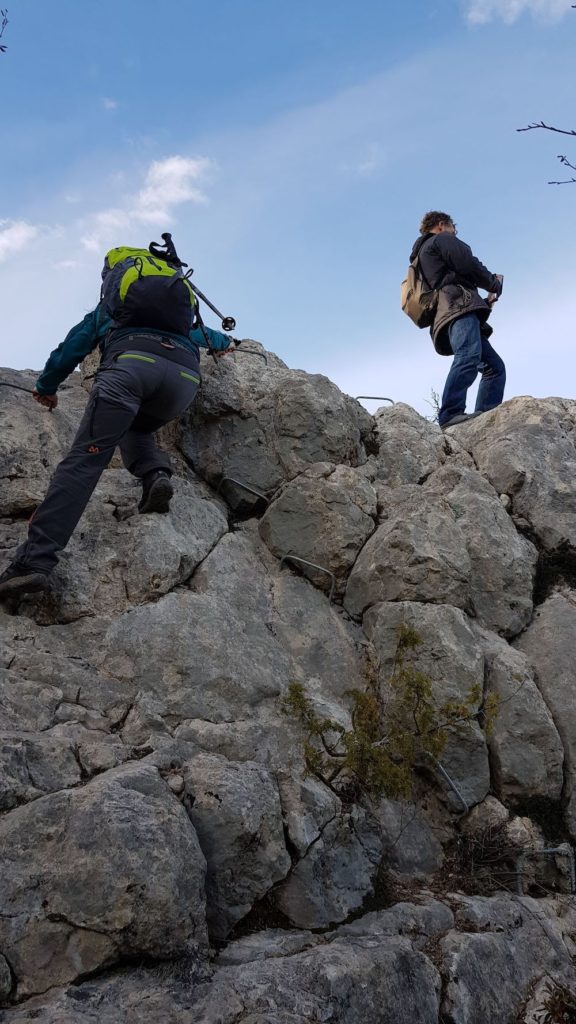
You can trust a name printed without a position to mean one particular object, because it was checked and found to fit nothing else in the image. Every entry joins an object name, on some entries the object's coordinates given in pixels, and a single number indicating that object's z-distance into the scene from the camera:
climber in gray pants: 4.77
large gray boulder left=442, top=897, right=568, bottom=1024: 3.76
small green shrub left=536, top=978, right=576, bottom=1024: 3.74
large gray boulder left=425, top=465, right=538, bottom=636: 6.01
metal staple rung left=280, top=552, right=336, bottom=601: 6.02
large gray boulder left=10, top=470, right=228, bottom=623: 5.01
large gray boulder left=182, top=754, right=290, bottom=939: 3.80
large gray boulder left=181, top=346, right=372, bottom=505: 6.70
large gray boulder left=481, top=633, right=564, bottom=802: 5.10
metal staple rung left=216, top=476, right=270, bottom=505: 6.55
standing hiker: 8.16
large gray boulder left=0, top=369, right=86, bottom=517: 5.42
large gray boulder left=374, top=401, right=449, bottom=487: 7.17
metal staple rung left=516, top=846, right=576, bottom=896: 4.74
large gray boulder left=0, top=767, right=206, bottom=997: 3.11
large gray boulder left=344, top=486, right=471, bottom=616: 5.70
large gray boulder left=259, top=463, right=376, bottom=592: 6.13
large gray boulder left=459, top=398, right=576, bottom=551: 6.70
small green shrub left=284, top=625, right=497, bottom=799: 4.49
